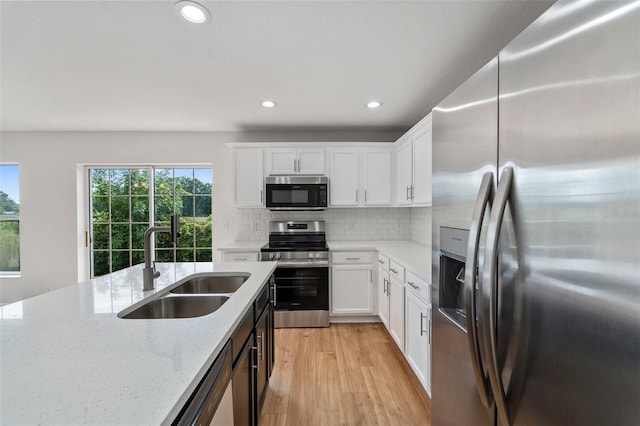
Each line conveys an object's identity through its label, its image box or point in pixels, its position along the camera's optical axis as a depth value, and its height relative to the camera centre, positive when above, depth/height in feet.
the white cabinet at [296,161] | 11.32 +1.99
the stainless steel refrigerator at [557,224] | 1.83 -0.13
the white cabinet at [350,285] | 10.50 -2.90
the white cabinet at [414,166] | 7.93 +1.41
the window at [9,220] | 12.53 -0.45
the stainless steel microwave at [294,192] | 10.98 +0.69
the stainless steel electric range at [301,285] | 10.26 -2.86
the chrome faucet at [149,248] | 4.75 -0.68
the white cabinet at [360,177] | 11.41 +1.34
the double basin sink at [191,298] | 4.38 -1.58
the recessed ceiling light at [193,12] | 4.61 +3.45
